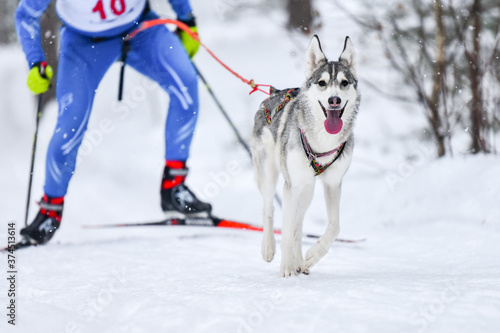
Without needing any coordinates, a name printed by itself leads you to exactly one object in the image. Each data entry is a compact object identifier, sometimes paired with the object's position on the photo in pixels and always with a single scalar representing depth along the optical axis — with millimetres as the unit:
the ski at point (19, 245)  6980
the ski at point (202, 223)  8406
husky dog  5031
